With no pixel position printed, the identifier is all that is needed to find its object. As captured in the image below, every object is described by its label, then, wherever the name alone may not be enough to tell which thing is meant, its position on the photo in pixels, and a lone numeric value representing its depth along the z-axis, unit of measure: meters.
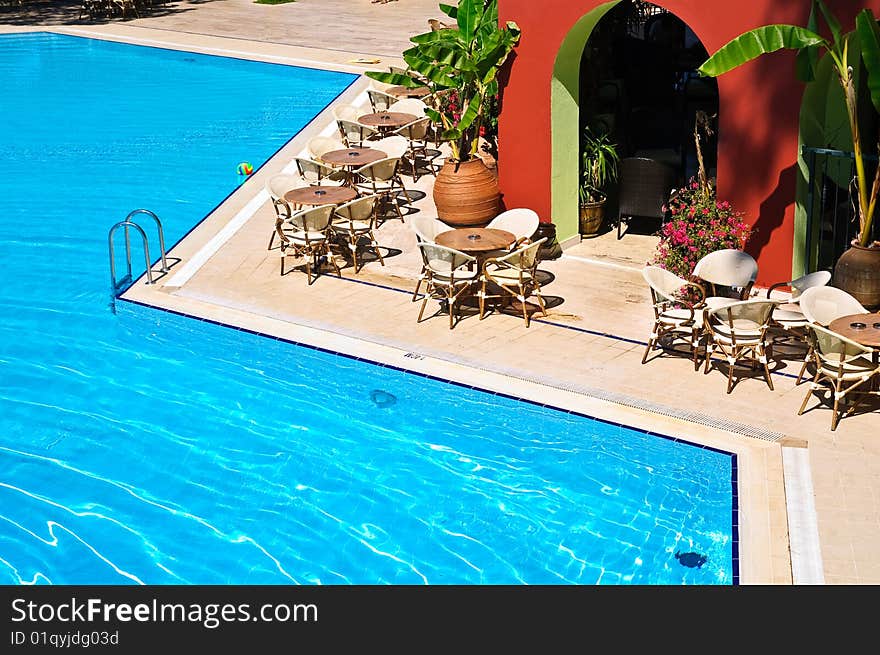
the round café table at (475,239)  15.11
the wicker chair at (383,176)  19.17
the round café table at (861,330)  11.89
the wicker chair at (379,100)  23.97
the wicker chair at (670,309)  13.49
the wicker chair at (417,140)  21.31
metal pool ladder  16.25
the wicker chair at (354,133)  21.77
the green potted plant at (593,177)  17.48
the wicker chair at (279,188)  17.81
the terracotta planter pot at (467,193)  17.00
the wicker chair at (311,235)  16.66
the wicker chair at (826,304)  12.65
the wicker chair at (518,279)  14.86
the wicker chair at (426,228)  15.77
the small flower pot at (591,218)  17.50
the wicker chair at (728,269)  14.00
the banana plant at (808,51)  12.83
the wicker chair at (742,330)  12.82
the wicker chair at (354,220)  17.00
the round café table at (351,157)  19.17
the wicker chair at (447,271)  14.96
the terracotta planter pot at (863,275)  13.26
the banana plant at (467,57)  16.44
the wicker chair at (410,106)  22.88
